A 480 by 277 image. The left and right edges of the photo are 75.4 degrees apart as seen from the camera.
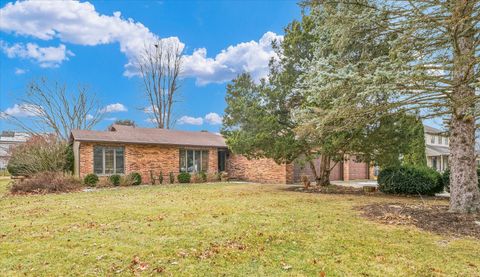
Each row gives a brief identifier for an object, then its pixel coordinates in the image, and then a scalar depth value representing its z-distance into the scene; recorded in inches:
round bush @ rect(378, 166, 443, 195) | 502.0
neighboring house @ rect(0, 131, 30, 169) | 1685.5
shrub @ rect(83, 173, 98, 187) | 650.8
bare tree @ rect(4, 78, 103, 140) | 1036.2
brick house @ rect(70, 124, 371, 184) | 707.4
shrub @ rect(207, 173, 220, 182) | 833.2
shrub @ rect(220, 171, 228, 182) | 853.2
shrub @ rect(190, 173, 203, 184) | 799.0
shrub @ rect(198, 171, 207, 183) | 812.0
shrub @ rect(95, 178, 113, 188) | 666.8
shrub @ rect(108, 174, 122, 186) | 681.6
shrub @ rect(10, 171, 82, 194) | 536.4
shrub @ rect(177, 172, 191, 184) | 777.6
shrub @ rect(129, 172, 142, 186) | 712.4
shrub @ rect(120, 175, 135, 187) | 691.4
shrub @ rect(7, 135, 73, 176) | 634.8
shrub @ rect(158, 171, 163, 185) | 759.2
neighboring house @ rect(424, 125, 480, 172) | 1151.1
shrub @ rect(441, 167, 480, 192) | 502.9
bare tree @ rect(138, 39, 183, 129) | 1262.3
